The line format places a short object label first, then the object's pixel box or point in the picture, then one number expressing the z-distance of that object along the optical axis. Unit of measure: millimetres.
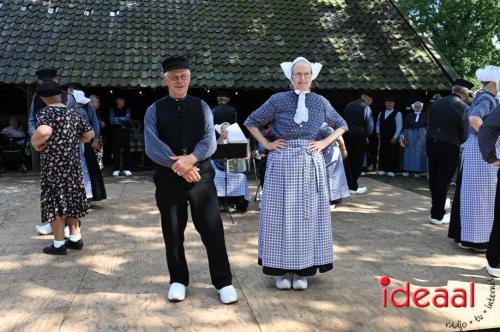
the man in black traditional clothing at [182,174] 3236
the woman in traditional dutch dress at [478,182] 4383
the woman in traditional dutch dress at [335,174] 6277
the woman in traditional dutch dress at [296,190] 3488
